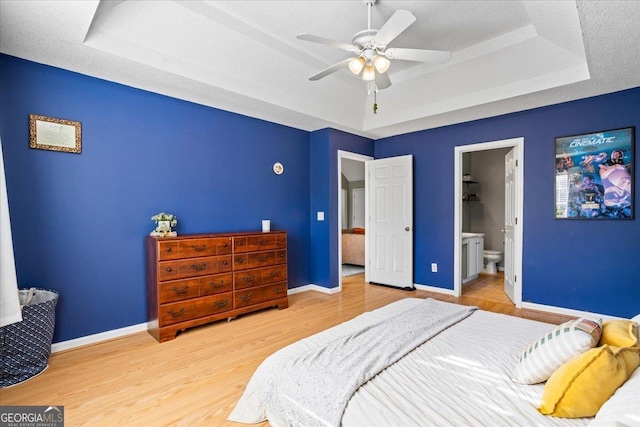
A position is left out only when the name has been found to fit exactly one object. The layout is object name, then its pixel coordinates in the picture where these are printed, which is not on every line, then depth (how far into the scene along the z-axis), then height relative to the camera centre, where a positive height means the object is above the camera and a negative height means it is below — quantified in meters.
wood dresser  2.97 -0.71
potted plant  3.15 -0.14
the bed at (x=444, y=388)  1.12 -0.75
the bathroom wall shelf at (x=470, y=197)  6.54 +0.27
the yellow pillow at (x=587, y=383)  1.08 -0.61
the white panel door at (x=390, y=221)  4.86 -0.17
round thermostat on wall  4.43 +0.61
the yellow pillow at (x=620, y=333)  1.28 -0.53
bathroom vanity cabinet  4.97 -0.77
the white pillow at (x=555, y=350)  1.26 -0.58
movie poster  3.25 +0.37
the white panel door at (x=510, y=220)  4.09 -0.14
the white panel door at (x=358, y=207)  8.66 +0.09
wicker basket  2.21 -0.95
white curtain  1.85 -0.37
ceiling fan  2.21 +1.19
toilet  5.85 -0.95
